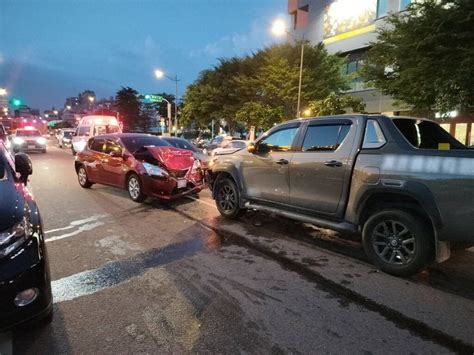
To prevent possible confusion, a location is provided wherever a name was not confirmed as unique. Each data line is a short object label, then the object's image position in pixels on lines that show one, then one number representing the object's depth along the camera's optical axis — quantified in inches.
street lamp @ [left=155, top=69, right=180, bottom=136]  1451.0
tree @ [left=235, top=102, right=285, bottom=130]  1151.0
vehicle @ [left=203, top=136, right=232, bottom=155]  971.7
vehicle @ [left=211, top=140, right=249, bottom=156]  831.8
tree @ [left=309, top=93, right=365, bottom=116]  930.7
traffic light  2197.8
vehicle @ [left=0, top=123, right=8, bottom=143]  579.6
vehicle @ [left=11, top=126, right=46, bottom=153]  986.5
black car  111.7
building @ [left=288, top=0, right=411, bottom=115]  1160.8
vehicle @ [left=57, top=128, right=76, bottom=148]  1299.2
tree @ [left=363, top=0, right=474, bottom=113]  474.6
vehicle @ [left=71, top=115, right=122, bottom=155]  863.1
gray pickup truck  164.1
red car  342.3
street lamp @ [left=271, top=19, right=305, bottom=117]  895.9
